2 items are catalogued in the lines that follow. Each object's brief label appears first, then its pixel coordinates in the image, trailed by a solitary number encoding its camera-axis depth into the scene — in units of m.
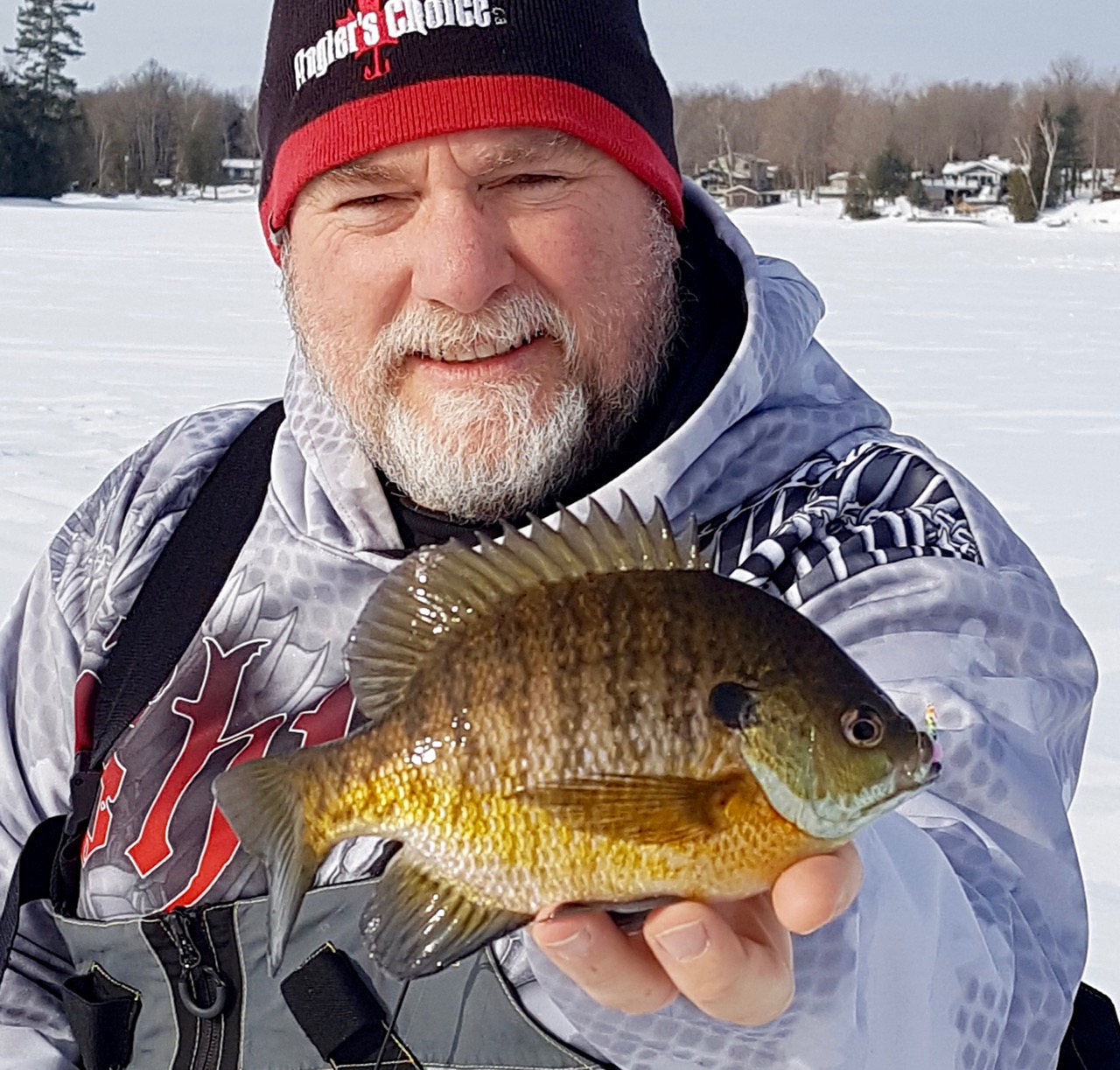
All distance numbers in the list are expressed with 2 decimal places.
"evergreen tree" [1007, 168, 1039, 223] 44.09
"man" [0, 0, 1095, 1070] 1.51
